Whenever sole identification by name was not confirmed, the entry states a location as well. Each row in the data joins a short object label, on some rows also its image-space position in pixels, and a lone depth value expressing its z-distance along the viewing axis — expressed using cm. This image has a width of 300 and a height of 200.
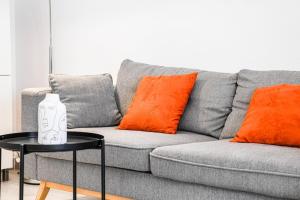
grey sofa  234
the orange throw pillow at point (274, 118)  264
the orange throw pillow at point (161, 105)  320
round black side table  221
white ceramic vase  233
